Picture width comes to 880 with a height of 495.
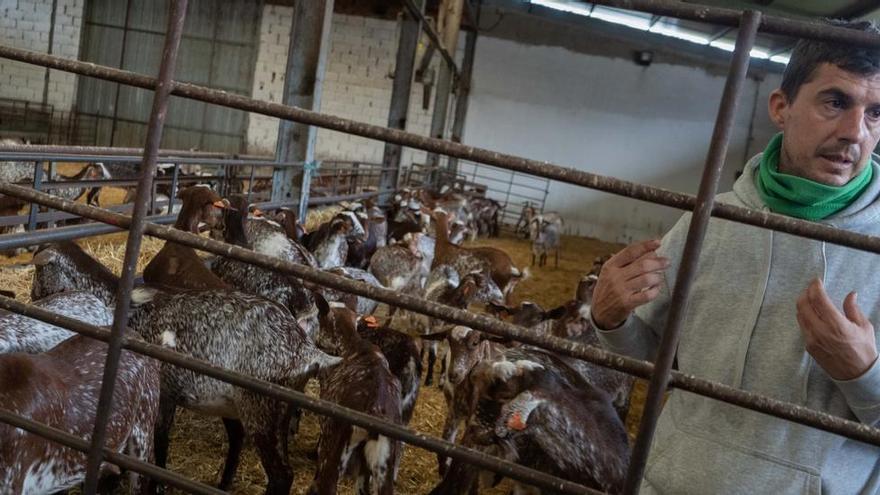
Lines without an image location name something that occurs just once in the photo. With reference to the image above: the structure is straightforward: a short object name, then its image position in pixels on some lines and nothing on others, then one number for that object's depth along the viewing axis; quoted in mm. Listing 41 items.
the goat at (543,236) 14125
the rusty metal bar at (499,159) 1613
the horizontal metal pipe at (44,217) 5777
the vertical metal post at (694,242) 1610
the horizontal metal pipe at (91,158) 4888
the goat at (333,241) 7617
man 1774
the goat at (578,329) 5246
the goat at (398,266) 7762
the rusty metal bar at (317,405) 1842
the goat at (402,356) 4543
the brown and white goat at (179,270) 4797
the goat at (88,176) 10132
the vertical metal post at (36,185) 5270
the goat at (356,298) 5746
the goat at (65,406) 2527
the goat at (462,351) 4879
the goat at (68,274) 4676
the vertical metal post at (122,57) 21234
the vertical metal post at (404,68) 12609
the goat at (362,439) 3537
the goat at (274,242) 6305
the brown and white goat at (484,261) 8578
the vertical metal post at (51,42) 20906
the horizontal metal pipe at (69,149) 4370
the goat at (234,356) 3699
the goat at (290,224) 7431
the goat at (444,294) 6350
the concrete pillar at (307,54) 8227
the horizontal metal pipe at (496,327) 1609
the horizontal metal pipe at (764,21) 1562
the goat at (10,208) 8491
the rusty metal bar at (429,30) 11688
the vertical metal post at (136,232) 1914
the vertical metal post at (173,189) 6680
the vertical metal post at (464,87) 21344
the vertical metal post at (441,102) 18344
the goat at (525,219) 18469
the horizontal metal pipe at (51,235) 4348
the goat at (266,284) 5578
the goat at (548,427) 3504
